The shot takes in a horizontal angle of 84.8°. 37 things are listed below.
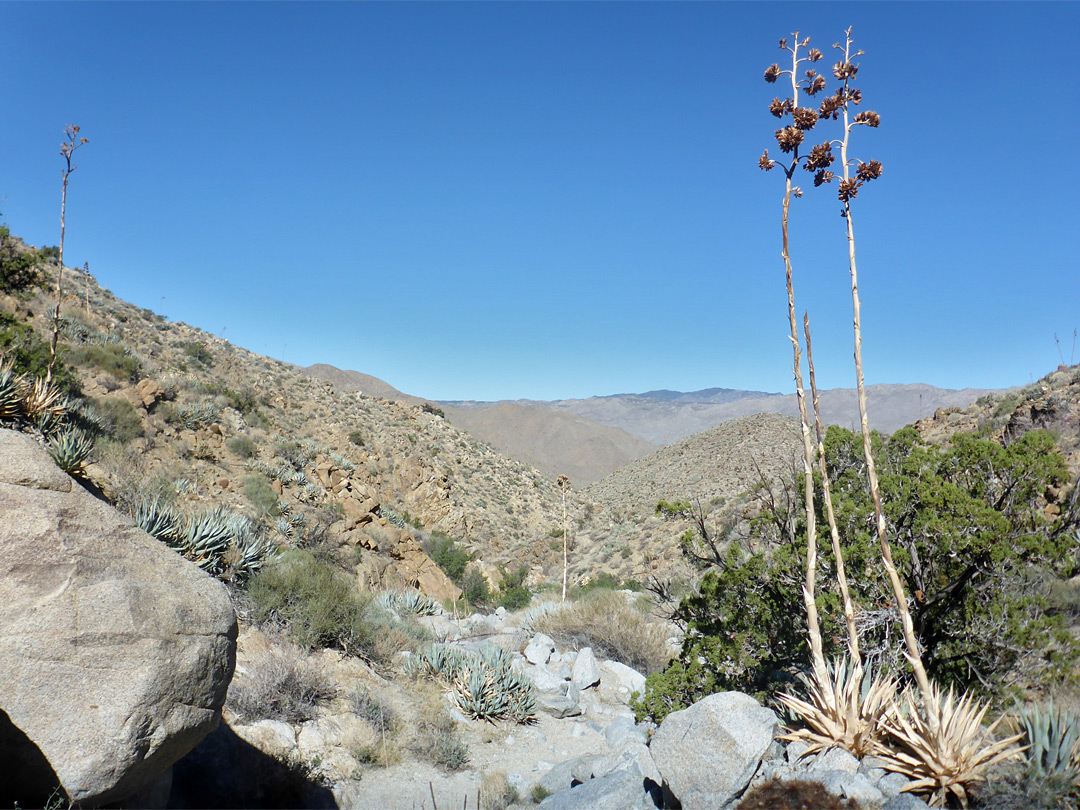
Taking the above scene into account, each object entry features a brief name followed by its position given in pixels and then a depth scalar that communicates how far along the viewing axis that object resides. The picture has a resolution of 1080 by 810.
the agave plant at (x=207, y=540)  7.67
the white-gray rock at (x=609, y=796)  5.00
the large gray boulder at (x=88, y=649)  3.11
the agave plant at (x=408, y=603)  11.20
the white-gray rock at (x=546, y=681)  9.29
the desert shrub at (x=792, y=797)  3.67
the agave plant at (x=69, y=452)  6.89
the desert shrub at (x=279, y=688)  6.14
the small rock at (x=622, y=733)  6.80
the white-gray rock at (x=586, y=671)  9.52
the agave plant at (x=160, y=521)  7.15
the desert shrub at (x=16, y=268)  14.38
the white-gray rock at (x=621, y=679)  9.71
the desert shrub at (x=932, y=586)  4.95
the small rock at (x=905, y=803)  3.44
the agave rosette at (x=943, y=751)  3.51
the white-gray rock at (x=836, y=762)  3.91
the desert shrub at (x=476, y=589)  16.50
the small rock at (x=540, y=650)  10.26
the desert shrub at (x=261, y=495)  13.29
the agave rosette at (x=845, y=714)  3.99
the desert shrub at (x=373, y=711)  6.83
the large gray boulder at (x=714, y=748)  4.30
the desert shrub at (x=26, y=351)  10.80
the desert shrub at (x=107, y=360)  15.05
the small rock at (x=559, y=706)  8.55
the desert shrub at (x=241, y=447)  16.17
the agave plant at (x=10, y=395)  7.87
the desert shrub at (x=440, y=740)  6.62
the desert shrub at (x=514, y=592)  15.98
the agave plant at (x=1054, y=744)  3.36
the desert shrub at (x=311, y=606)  7.81
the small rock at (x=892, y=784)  3.62
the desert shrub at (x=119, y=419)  12.85
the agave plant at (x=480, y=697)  7.94
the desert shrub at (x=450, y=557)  17.69
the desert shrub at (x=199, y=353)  24.36
